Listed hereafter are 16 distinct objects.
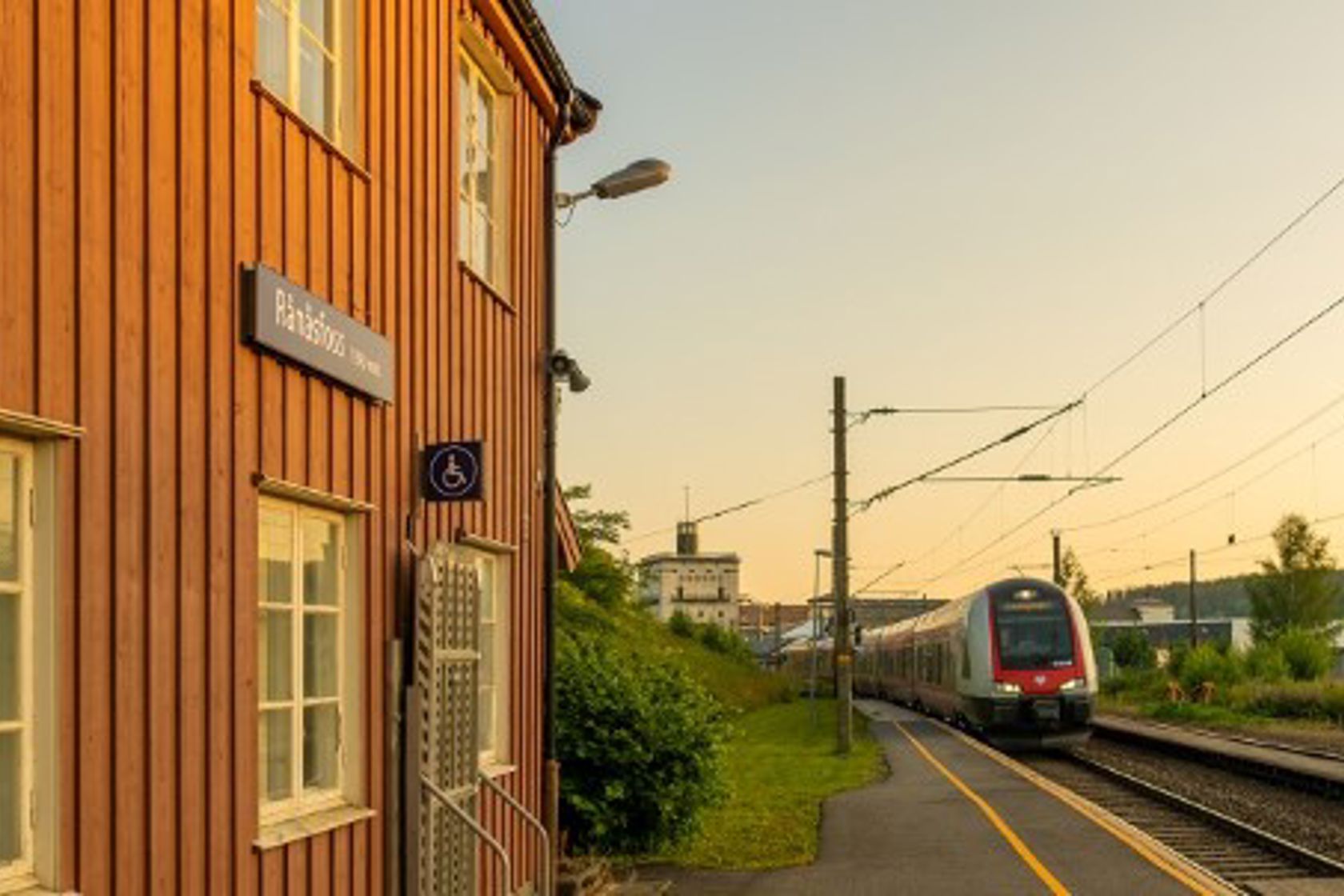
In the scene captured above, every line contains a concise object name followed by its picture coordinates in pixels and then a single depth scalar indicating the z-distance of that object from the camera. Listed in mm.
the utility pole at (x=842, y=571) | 30766
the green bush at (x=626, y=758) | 15117
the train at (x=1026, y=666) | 32531
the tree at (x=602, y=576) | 34938
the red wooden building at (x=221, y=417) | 5586
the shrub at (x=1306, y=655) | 55956
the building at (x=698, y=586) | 151000
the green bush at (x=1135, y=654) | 78750
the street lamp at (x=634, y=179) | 13477
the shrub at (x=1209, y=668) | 56281
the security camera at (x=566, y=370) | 12992
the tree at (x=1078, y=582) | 86438
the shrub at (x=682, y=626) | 62859
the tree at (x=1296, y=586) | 77688
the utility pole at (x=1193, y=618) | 67325
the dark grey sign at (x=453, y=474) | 9344
